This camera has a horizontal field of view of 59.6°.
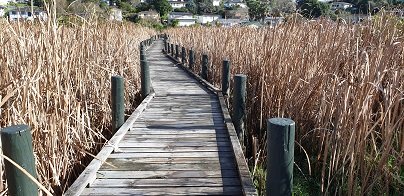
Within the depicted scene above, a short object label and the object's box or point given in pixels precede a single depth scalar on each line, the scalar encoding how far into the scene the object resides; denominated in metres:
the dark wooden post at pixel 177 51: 13.53
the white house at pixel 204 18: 73.57
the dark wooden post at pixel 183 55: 11.48
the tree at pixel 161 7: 72.19
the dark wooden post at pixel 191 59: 9.71
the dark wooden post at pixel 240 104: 4.13
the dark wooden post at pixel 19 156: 1.71
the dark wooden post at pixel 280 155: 1.88
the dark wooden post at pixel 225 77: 5.68
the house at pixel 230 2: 110.64
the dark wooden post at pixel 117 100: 3.99
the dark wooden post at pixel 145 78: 5.78
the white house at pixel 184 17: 75.69
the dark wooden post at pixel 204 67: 7.77
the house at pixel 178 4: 115.88
